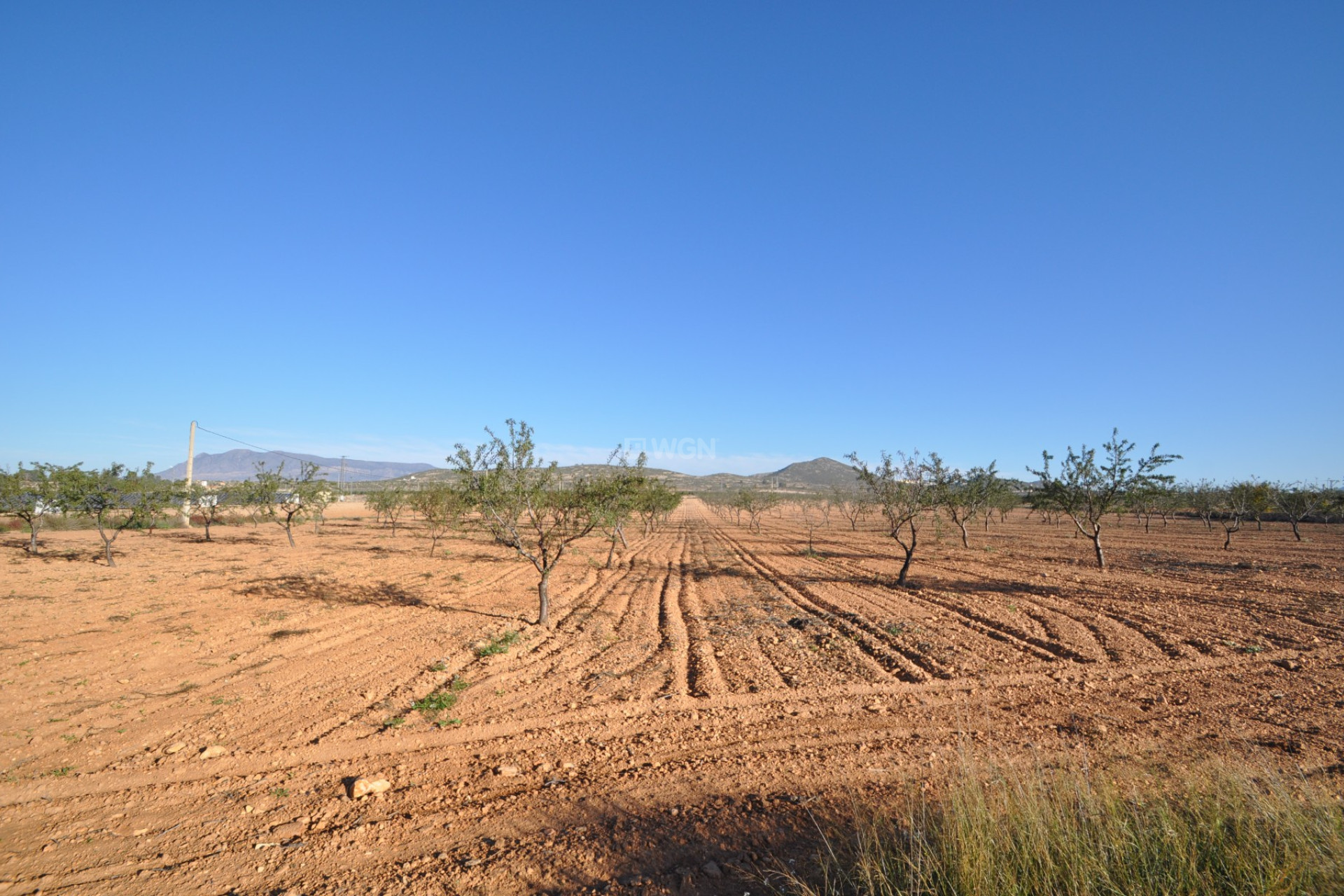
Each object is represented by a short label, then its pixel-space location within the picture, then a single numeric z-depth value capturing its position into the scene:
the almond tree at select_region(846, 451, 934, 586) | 19.17
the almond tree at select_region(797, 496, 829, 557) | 58.03
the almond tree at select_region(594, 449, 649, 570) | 14.62
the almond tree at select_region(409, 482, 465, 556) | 27.70
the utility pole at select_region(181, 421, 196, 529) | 48.34
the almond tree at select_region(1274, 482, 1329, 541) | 40.66
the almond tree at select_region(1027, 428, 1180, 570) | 21.73
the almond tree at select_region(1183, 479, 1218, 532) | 44.78
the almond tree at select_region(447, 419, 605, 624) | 12.99
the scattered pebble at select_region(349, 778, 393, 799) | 5.92
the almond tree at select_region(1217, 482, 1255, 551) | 40.25
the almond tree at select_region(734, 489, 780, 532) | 54.32
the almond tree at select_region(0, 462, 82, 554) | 23.67
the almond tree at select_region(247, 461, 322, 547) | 32.75
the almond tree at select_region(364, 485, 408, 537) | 38.69
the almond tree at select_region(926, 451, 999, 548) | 19.39
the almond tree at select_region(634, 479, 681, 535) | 30.56
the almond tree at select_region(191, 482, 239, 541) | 34.34
